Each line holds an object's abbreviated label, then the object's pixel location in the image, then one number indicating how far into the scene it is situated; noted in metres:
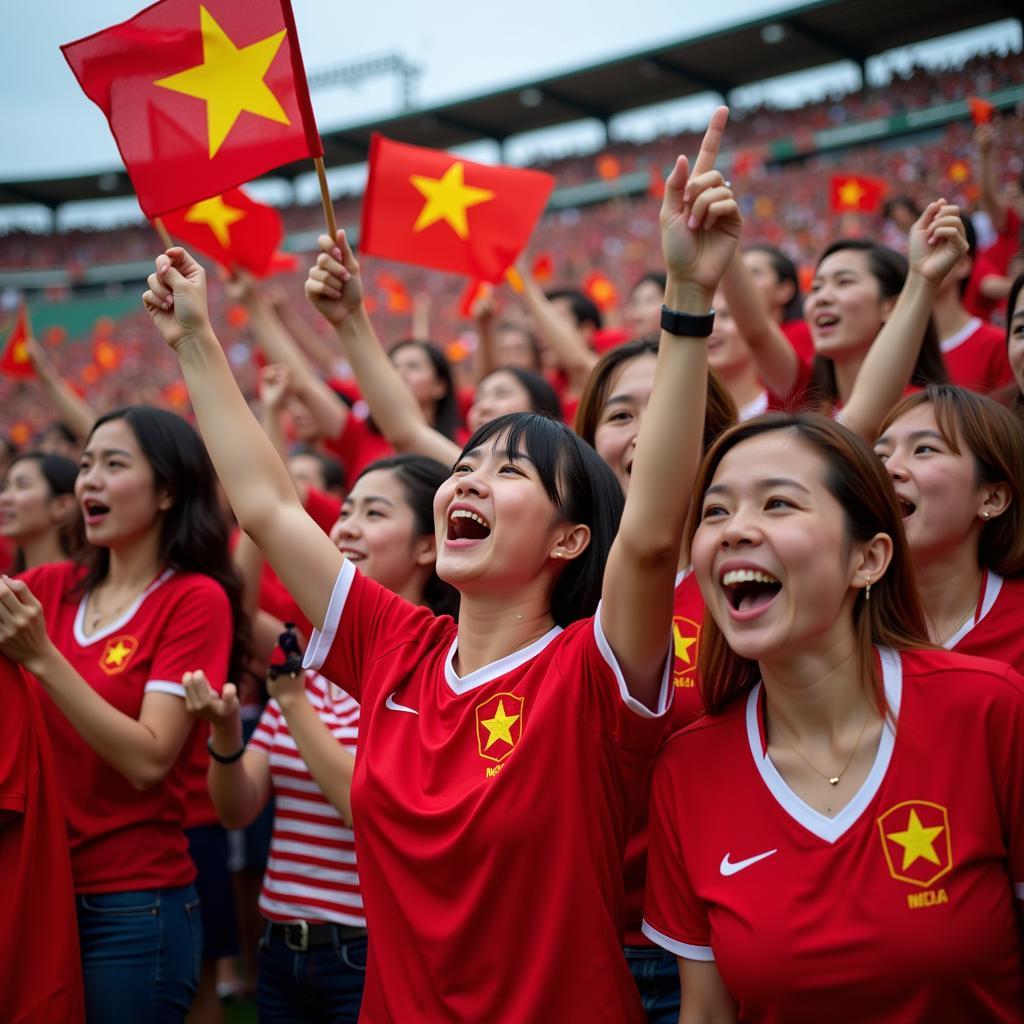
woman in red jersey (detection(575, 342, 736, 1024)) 2.18
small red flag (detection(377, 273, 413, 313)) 11.28
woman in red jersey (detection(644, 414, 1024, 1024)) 1.67
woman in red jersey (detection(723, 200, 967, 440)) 2.94
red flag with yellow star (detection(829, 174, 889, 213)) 7.80
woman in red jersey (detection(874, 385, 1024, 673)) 2.39
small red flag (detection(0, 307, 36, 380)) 6.21
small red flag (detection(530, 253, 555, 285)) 7.56
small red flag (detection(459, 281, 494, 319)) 5.19
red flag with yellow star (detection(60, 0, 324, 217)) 2.85
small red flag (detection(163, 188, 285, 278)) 4.58
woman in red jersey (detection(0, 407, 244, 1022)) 2.68
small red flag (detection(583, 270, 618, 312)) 9.54
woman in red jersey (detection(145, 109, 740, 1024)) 1.78
